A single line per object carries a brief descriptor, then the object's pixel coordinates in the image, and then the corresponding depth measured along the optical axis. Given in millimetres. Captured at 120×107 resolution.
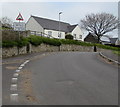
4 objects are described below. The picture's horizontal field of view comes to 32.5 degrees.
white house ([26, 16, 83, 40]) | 55125
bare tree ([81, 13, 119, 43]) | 64188
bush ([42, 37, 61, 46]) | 31138
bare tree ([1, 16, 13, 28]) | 43012
